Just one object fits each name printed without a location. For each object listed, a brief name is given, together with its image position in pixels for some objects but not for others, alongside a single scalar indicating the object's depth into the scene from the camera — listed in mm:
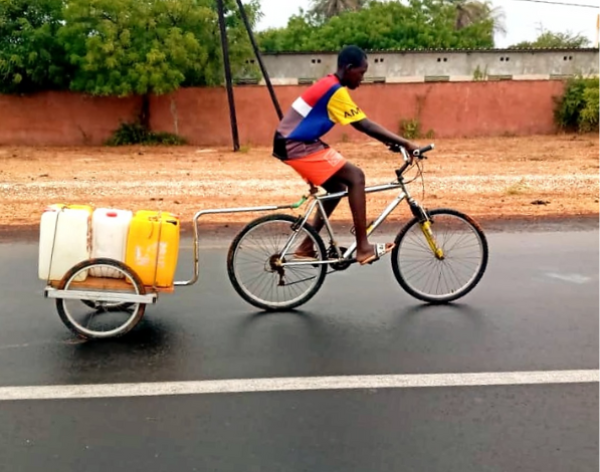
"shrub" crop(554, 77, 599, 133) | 25812
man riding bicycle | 4875
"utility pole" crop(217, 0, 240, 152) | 22109
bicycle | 5273
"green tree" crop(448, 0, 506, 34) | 58562
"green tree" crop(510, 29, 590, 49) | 47906
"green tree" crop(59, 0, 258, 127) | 22641
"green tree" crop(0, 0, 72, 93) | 23719
